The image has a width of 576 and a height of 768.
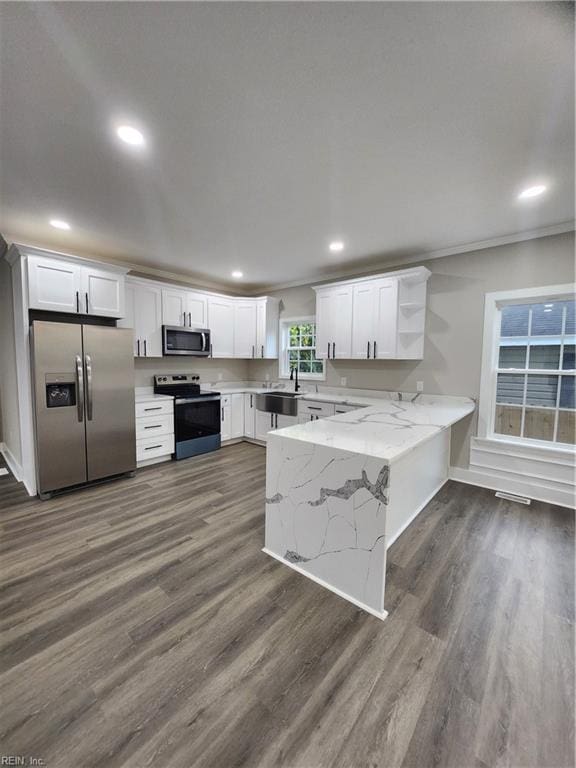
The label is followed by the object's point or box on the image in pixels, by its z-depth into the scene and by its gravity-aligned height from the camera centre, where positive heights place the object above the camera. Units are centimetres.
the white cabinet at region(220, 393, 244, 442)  497 -91
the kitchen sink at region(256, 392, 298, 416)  457 -64
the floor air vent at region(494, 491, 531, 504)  323 -139
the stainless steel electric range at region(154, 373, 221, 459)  435 -79
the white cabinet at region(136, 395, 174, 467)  395 -93
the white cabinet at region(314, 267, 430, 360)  380 +58
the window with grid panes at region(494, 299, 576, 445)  317 -8
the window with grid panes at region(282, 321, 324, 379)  514 +16
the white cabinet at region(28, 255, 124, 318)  314 +75
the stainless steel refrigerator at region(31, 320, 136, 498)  308 -48
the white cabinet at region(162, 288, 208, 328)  445 +74
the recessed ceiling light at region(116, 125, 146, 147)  179 +129
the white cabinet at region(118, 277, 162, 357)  407 +56
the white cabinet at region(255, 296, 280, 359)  525 +56
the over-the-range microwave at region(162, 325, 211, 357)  442 +26
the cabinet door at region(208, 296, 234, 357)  504 +55
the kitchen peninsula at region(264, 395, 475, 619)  180 -87
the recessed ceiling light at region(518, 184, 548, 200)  239 +133
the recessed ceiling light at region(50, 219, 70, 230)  304 +130
